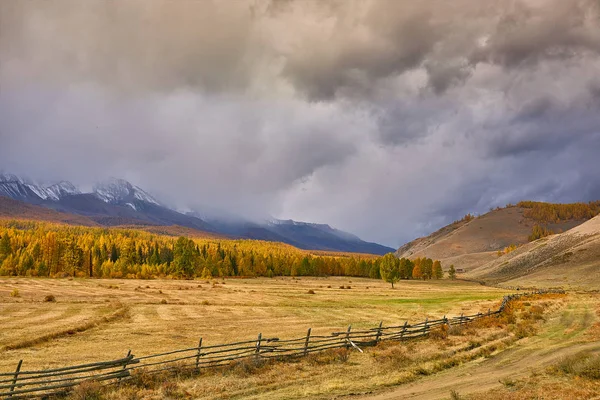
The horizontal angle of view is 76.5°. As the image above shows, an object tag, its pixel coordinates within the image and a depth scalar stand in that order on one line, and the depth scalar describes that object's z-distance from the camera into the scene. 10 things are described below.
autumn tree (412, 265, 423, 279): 195.00
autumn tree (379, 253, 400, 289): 128.62
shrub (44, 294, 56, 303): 62.62
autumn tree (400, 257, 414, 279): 190.50
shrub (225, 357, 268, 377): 24.28
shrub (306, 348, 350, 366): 27.41
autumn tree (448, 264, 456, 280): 192.77
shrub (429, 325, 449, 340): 35.66
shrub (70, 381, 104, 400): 19.38
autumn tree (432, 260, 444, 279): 193.62
